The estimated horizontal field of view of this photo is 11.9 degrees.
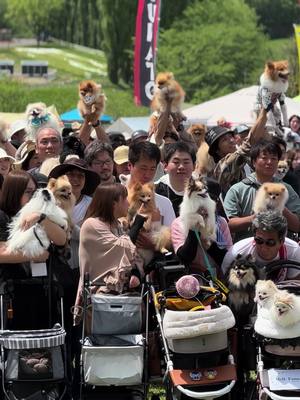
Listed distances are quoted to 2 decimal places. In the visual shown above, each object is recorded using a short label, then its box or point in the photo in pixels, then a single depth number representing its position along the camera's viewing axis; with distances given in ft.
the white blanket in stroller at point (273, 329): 29.20
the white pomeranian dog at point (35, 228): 30.82
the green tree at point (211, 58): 295.37
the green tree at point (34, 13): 559.77
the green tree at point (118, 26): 322.17
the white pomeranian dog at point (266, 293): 29.59
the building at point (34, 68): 461.72
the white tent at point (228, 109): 105.93
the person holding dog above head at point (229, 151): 40.46
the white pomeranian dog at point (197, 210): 31.93
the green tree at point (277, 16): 601.76
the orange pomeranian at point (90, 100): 45.74
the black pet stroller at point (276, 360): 28.51
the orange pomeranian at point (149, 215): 33.26
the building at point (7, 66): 464.67
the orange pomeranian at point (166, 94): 44.18
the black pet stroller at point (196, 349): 28.96
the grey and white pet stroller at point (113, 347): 30.11
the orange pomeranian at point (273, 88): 43.92
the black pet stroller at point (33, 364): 29.85
